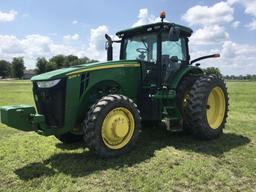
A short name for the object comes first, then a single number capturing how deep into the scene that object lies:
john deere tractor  3.81
